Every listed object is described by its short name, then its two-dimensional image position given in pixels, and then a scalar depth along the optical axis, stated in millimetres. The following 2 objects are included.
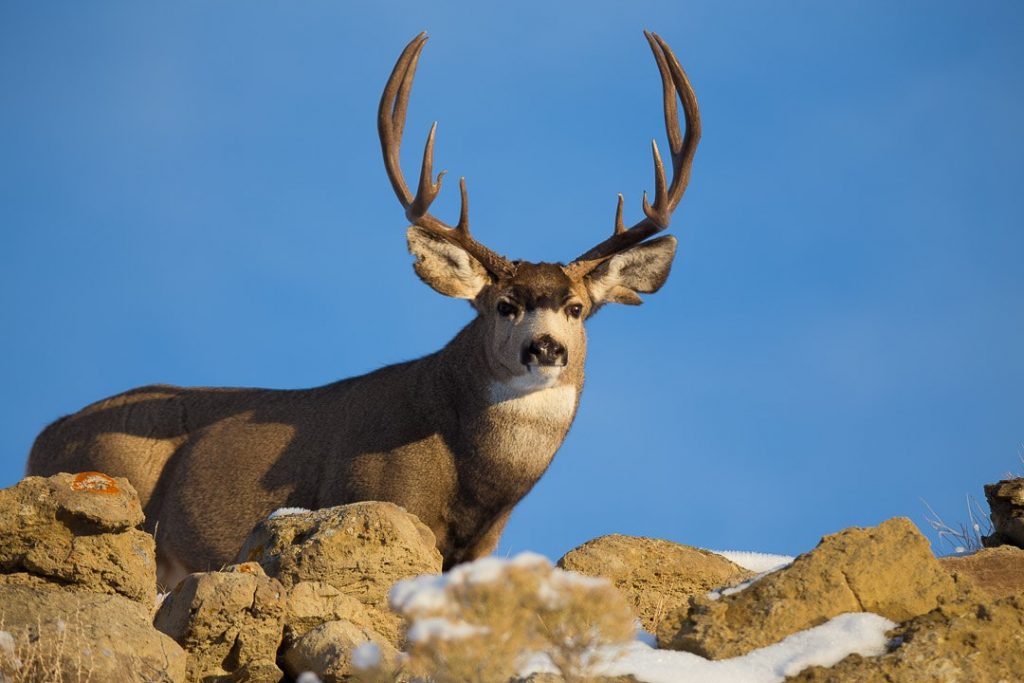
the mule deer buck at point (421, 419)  23000
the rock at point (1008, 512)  21297
